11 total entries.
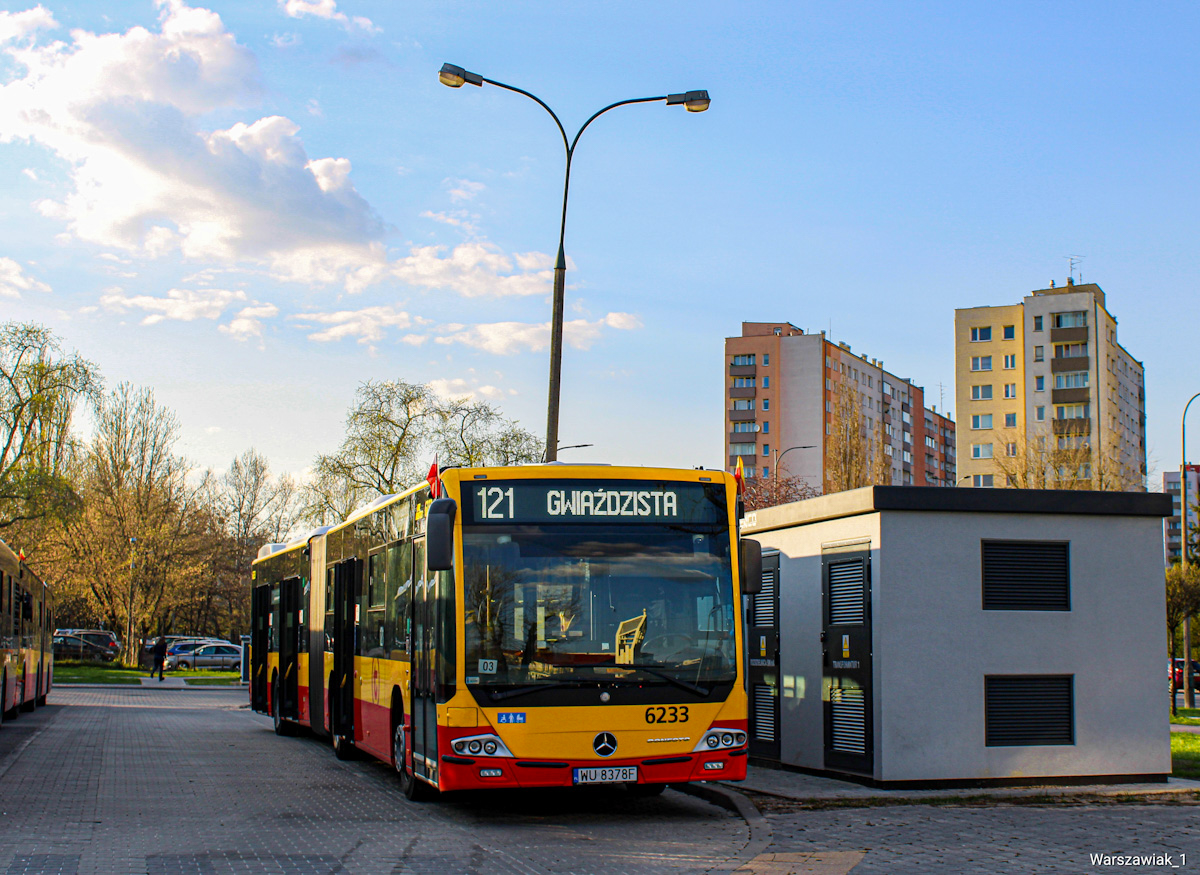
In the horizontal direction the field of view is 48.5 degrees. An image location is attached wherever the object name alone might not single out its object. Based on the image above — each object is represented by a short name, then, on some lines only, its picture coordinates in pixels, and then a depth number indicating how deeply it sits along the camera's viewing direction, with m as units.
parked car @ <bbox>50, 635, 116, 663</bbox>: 57.78
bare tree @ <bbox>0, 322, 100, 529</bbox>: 46.12
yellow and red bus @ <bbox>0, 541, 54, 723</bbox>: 21.08
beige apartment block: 90.69
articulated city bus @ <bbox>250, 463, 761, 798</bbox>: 10.27
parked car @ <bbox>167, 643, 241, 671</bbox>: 57.59
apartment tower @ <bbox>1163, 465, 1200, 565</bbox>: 144.12
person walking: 46.14
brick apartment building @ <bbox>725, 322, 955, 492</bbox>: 112.81
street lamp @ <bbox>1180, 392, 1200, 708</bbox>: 32.75
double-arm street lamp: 17.64
